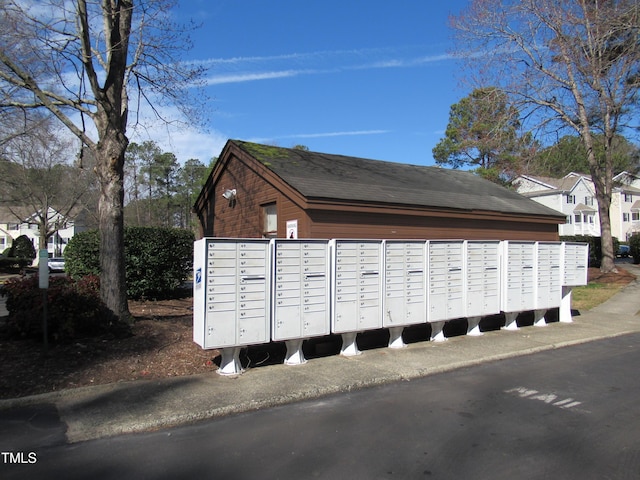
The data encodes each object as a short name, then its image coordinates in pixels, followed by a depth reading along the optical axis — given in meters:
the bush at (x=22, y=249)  41.31
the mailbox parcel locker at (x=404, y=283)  7.60
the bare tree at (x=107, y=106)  7.68
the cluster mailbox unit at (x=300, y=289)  6.43
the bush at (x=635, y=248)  30.49
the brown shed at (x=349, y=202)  10.66
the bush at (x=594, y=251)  27.92
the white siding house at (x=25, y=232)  54.97
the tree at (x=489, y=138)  18.66
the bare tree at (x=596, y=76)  16.30
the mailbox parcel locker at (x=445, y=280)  8.17
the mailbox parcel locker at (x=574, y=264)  10.44
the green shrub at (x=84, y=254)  11.40
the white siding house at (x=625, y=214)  58.56
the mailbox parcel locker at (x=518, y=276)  9.27
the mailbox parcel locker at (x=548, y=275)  9.88
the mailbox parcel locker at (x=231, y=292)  5.84
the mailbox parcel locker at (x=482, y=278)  8.73
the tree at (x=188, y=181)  62.38
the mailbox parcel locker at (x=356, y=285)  7.00
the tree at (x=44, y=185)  30.30
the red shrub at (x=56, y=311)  6.79
